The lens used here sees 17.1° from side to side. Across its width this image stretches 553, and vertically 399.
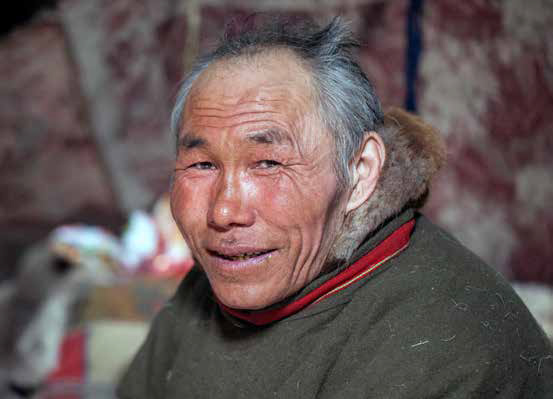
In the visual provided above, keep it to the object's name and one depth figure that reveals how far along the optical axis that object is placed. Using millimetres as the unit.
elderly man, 1389
